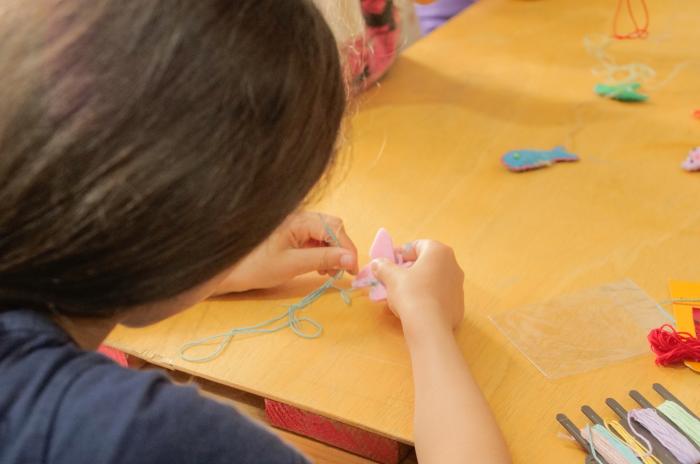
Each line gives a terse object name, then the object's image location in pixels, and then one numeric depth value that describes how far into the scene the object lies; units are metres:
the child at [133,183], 0.51
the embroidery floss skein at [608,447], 0.75
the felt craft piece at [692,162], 1.18
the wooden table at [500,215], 0.85
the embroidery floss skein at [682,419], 0.76
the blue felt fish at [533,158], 1.21
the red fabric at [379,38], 1.48
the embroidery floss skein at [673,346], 0.85
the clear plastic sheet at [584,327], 0.88
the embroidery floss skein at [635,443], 0.75
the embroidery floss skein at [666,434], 0.74
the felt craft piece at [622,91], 1.38
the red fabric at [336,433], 0.86
